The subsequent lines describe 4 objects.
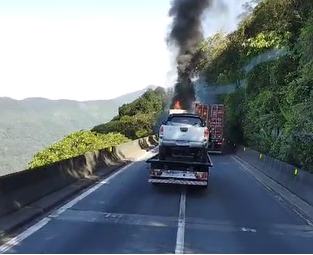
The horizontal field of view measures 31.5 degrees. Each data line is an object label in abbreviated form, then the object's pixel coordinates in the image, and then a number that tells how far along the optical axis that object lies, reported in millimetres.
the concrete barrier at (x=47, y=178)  10817
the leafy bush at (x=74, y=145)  42156
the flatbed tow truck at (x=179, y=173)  16547
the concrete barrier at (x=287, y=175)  15643
